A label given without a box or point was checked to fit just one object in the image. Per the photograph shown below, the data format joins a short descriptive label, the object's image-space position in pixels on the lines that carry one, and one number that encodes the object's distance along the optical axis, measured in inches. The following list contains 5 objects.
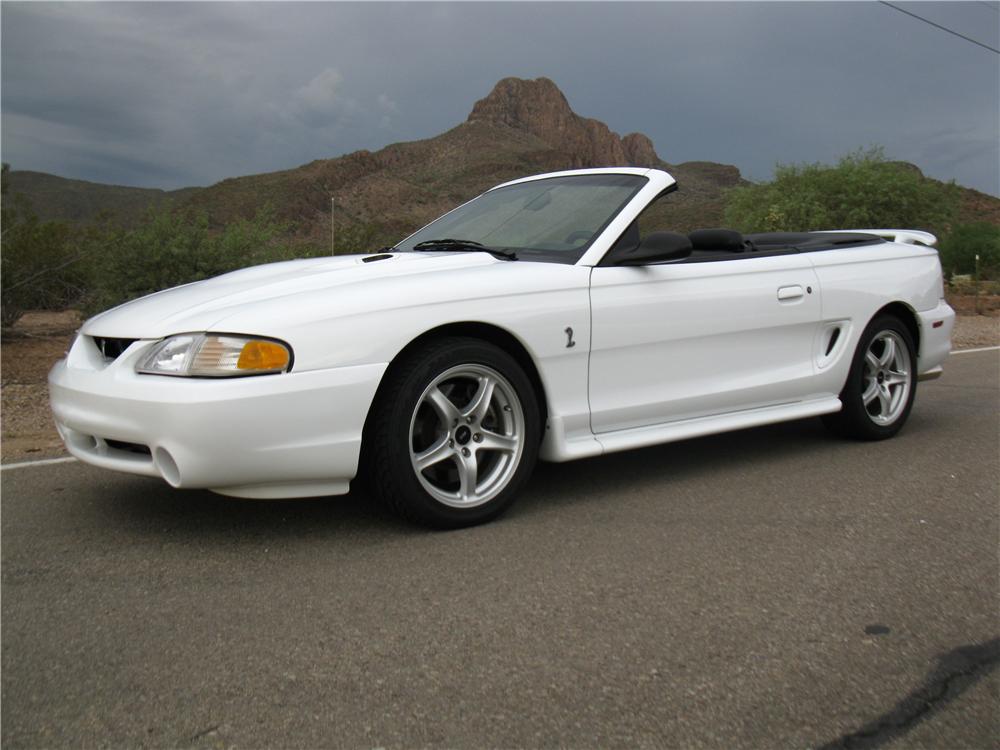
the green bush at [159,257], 457.0
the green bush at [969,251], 1264.8
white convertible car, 141.1
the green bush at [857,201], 1219.9
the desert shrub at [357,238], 788.6
